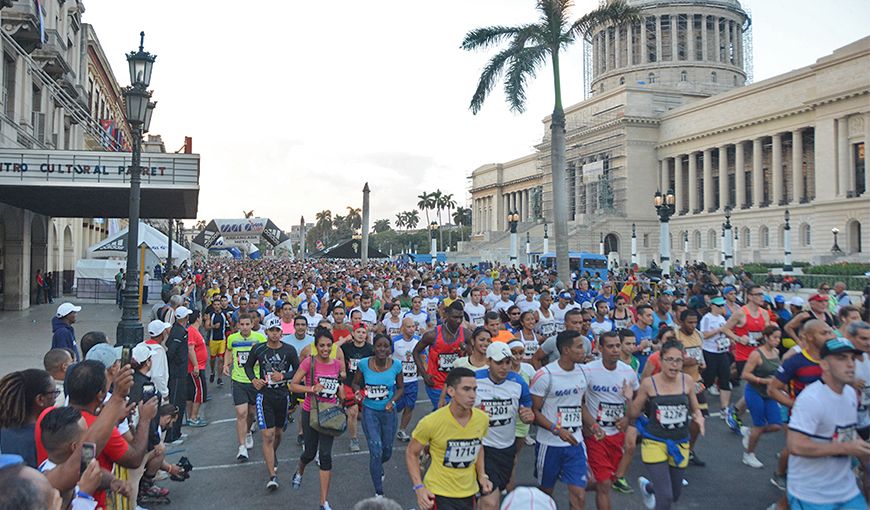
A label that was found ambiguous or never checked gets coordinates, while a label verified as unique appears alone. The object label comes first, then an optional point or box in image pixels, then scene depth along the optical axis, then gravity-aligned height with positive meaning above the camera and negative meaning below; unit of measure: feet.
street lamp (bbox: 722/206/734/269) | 114.25 +3.95
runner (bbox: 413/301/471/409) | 24.80 -3.38
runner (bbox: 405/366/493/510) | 14.10 -4.29
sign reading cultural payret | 55.77 +9.13
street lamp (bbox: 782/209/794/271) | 112.57 +3.89
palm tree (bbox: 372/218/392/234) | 566.35 +36.61
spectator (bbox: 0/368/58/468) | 11.35 -2.69
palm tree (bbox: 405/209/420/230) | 487.61 +37.32
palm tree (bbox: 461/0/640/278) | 74.18 +26.92
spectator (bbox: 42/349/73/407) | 16.17 -2.62
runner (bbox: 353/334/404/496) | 20.31 -4.49
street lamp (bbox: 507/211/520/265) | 115.96 +6.90
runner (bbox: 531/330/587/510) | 16.85 -4.33
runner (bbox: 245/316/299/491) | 21.90 -4.23
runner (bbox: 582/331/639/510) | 17.39 -4.28
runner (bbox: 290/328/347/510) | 20.68 -4.13
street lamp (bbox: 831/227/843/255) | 139.33 +3.00
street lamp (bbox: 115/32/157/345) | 34.55 +8.27
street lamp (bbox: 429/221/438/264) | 142.42 +7.61
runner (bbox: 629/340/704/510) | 16.62 -4.53
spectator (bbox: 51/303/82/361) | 27.76 -2.98
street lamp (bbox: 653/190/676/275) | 83.82 +6.57
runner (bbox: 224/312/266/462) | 24.97 -4.88
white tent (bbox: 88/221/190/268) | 88.28 +2.87
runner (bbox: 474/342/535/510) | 16.34 -3.96
